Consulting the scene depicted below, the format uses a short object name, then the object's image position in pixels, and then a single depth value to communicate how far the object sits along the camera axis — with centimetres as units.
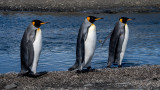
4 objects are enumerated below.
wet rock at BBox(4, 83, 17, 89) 904
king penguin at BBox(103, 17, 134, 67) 1276
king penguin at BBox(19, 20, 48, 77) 1071
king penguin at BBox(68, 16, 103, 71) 1109
